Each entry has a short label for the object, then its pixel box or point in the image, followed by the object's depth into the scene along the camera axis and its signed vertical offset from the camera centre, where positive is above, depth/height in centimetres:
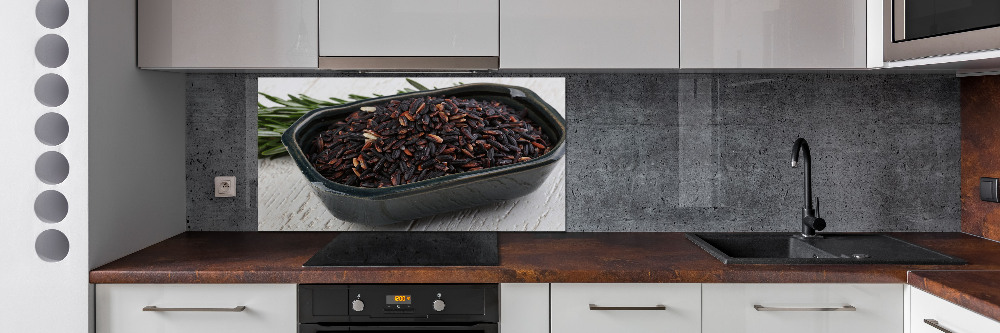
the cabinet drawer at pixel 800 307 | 173 -36
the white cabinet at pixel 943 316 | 142 -33
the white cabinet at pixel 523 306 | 175 -36
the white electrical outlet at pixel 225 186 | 237 -7
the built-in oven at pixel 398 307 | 173 -36
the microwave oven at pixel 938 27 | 168 +37
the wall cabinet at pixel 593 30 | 200 +40
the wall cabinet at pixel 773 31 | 200 +40
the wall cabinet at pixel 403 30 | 199 +40
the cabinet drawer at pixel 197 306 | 175 -36
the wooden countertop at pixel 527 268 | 172 -26
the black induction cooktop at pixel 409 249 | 181 -24
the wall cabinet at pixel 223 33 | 199 +39
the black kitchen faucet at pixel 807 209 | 211 -13
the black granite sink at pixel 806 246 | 205 -25
